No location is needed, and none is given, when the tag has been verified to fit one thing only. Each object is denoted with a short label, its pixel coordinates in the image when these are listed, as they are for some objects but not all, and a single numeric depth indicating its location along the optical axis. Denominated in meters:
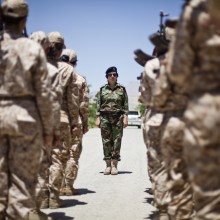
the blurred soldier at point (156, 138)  6.07
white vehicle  42.12
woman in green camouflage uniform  12.08
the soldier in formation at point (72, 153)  8.66
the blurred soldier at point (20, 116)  5.25
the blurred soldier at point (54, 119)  5.79
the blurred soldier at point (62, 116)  7.45
